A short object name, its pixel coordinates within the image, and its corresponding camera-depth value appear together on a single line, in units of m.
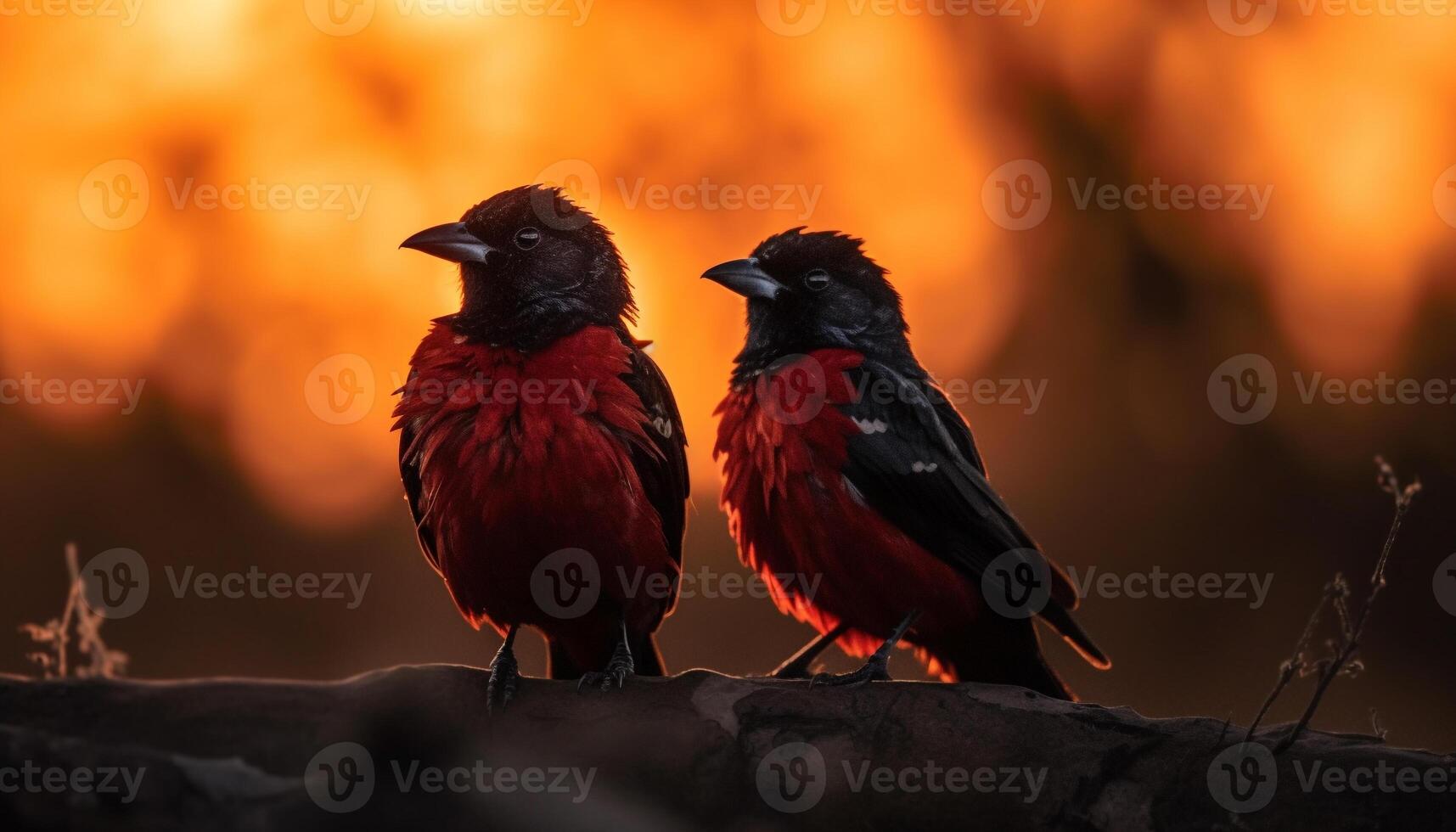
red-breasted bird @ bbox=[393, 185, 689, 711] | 11.02
